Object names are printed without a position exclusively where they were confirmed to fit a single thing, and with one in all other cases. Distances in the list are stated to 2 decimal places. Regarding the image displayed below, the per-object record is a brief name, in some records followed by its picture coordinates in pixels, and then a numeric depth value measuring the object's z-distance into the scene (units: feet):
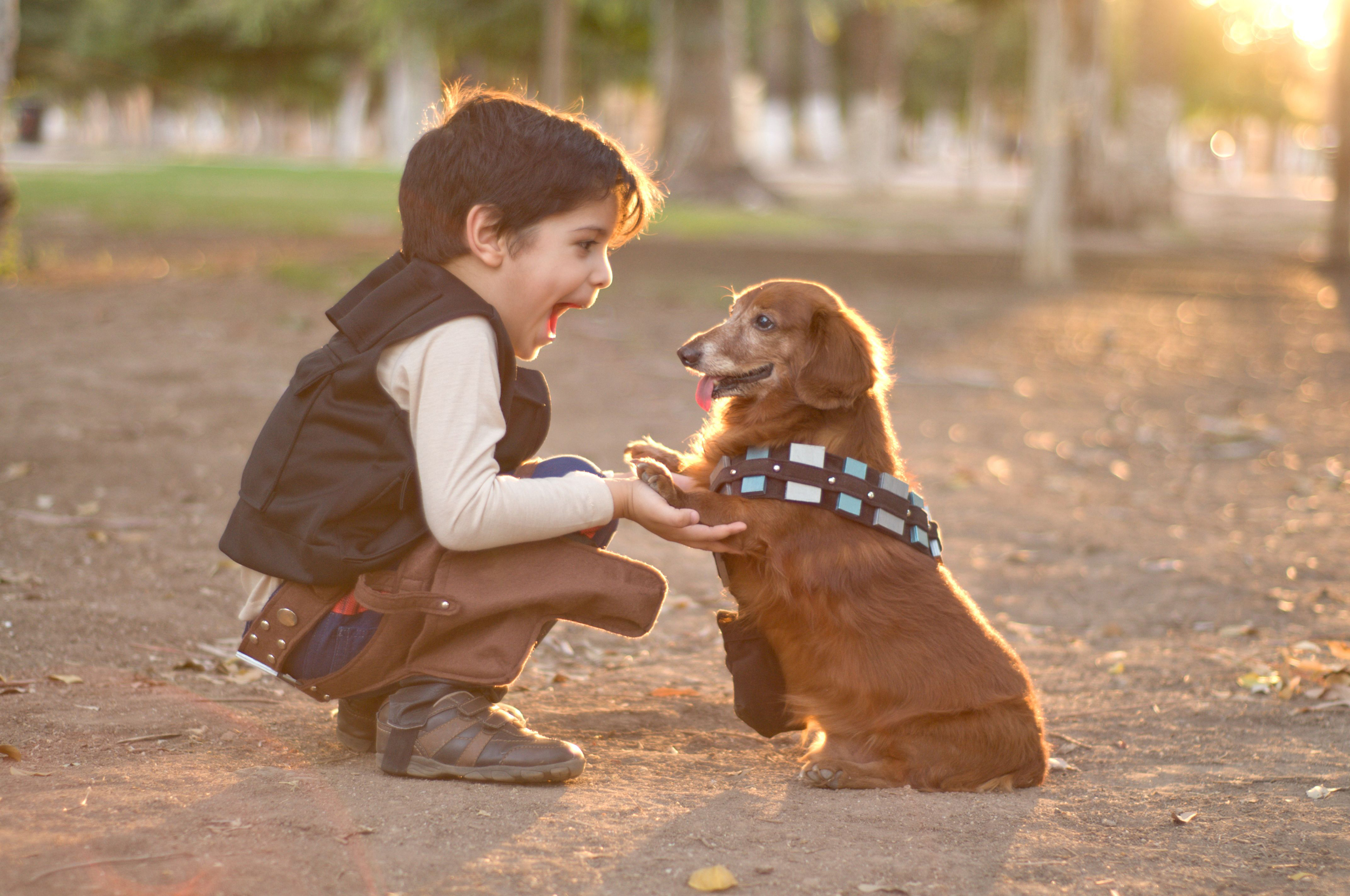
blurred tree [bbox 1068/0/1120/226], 72.23
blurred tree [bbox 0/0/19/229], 34.58
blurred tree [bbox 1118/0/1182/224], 77.30
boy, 9.75
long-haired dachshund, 10.45
